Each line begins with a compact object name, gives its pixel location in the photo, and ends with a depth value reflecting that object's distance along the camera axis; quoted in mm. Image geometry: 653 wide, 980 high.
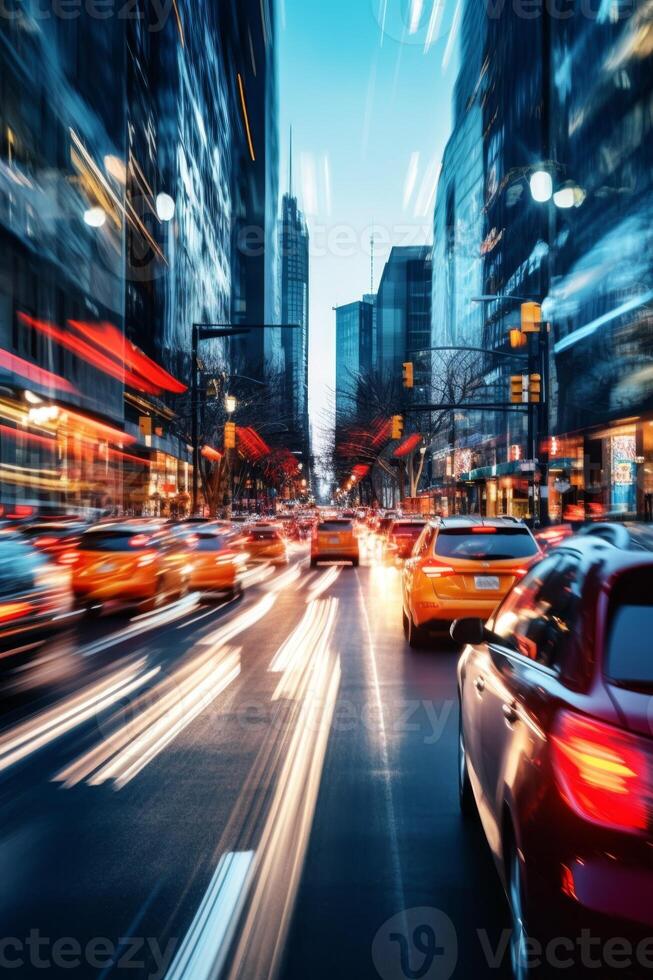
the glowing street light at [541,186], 23547
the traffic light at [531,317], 20438
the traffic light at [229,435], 34938
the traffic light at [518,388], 25609
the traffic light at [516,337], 22578
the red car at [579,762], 2395
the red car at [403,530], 26719
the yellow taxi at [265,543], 32250
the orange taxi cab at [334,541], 31344
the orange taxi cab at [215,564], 18453
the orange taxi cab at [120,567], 15492
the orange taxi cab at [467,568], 11031
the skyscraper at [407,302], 147750
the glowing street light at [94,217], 43125
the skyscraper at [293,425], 66075
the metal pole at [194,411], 34969
